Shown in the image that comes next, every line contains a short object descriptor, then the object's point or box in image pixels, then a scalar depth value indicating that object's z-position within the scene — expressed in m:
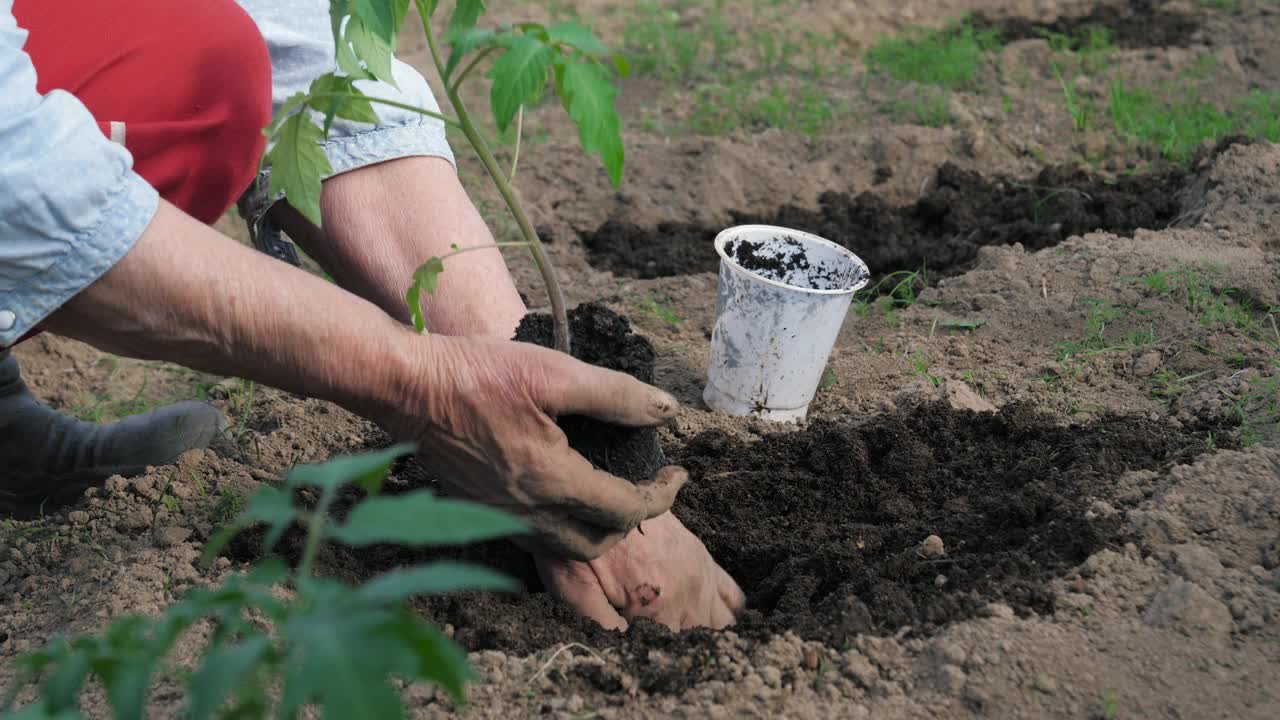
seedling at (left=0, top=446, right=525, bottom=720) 0.83
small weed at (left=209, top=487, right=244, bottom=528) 2.21
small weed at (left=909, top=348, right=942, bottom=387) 2.67
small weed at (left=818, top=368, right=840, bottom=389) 2.80
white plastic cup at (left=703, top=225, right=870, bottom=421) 2.55
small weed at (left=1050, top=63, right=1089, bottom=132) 4.04
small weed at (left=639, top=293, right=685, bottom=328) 3.18
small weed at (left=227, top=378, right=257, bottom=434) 2.77
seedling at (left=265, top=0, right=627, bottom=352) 1.39
